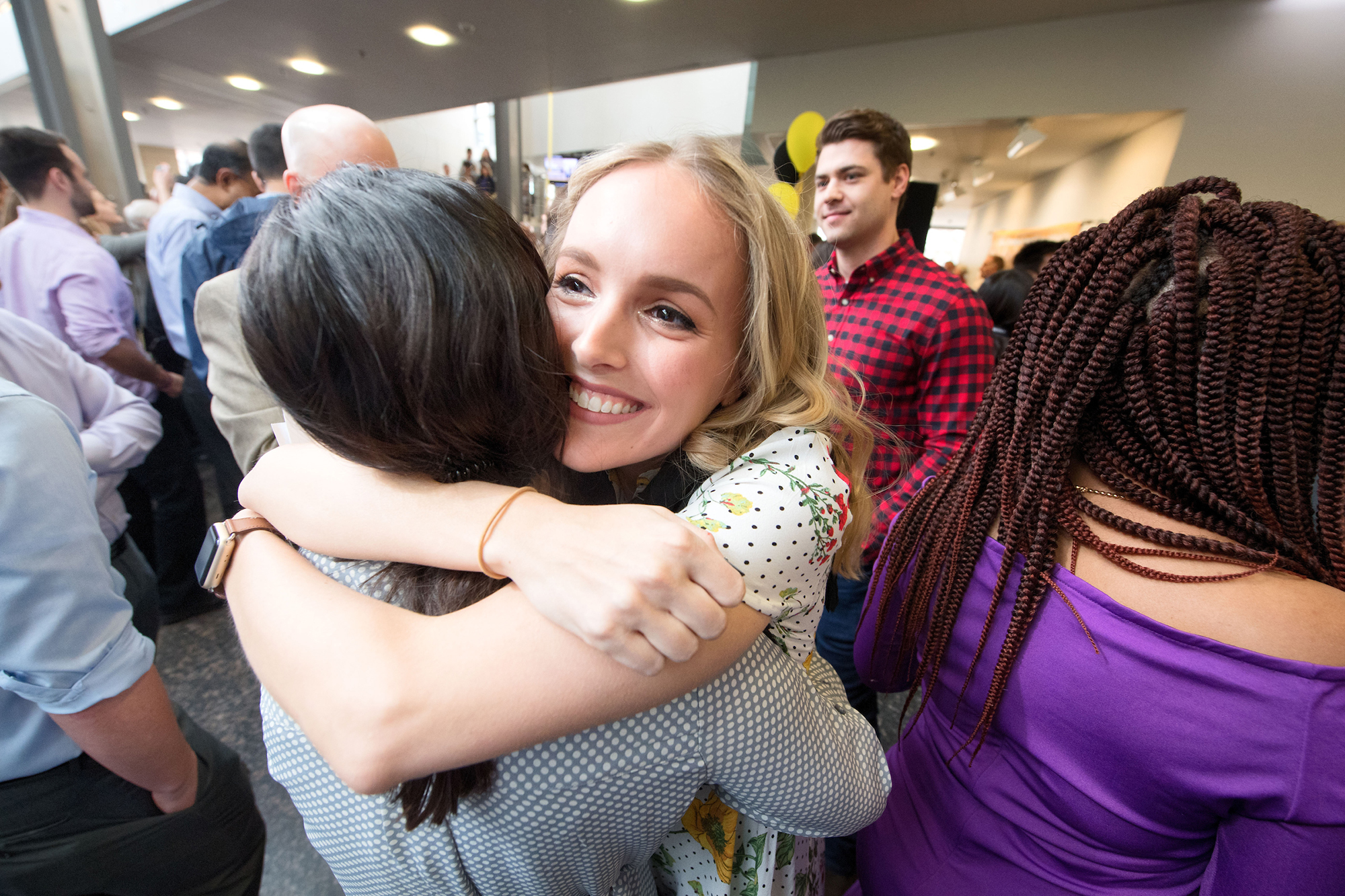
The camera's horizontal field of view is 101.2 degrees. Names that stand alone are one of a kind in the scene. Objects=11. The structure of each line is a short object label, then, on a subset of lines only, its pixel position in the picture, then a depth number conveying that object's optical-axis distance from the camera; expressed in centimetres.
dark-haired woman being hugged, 46
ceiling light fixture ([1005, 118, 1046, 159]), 454
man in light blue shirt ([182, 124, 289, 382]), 196
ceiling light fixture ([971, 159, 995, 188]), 661
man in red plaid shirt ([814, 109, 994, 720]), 175
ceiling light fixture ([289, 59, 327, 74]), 472
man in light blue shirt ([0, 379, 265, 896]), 74
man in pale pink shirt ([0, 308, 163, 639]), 128
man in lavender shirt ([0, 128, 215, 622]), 231
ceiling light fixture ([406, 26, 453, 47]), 432
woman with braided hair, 59
